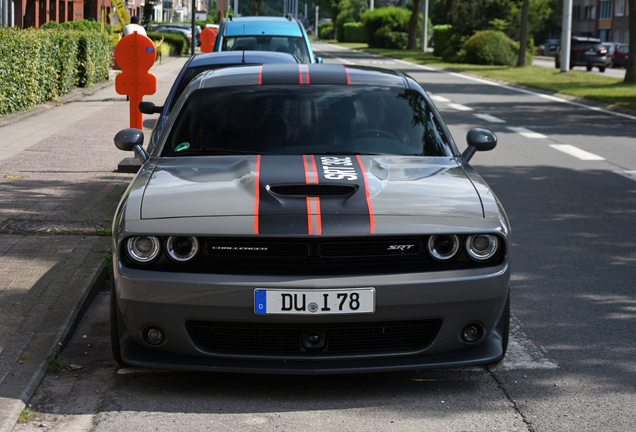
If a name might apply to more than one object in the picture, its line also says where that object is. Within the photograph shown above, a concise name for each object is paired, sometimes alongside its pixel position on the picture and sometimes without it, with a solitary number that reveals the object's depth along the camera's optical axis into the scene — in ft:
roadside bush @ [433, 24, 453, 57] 176.65
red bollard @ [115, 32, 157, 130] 35.22
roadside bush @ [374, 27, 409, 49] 239.09
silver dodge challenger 12.50
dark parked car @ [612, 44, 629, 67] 159.84
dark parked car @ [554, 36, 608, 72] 145.89
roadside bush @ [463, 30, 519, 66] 142.51
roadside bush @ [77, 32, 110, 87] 68.45
